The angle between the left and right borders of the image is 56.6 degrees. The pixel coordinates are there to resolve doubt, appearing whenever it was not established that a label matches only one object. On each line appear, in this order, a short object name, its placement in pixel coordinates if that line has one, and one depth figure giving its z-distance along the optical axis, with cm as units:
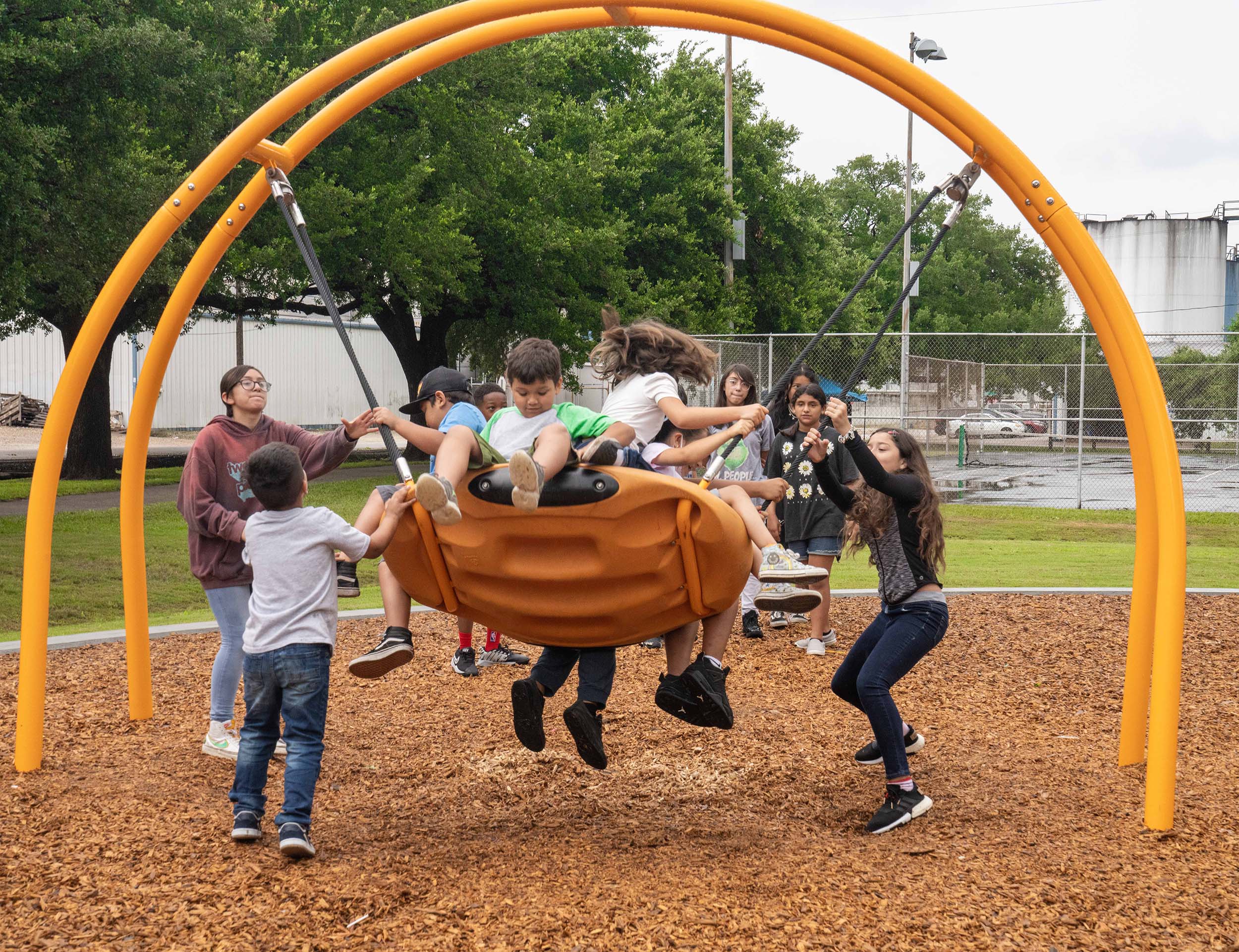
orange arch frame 411
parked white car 1958
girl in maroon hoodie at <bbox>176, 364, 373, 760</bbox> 475
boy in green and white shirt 357
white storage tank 4997
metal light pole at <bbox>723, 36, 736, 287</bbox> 2545
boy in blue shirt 412
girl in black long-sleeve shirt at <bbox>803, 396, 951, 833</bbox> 421
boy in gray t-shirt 381
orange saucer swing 375
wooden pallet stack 3666
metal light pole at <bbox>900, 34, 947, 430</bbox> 1867
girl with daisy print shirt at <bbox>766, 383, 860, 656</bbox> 723
